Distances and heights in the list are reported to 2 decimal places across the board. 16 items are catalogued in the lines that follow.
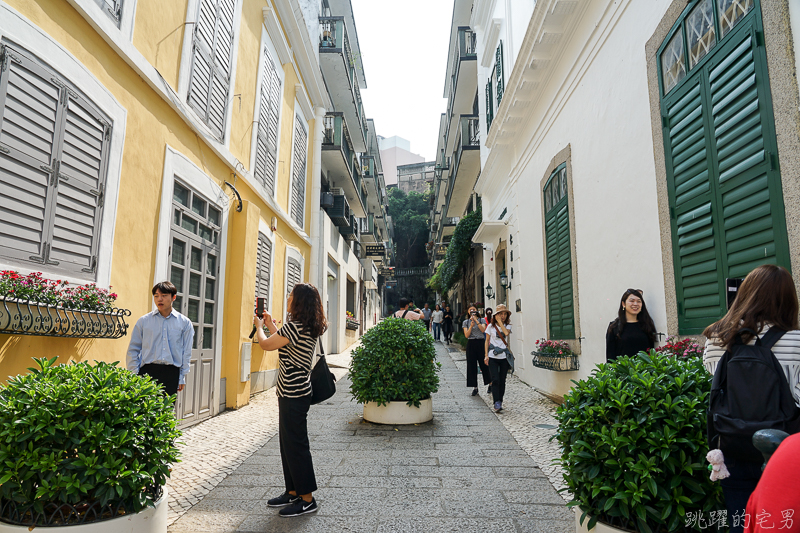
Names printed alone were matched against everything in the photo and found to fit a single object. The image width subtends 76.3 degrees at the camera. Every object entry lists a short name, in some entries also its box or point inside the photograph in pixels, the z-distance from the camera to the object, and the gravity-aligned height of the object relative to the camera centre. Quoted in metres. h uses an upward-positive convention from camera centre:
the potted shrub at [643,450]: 2.62 -0.58
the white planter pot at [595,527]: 2.81 -1.04
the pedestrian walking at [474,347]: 9.63 -0.12
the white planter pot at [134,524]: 2.79 -1.05
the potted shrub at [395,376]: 7.00 -0.49
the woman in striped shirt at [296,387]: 3.89 -0.37
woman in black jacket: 5.18 +0.12
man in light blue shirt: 4.80 -0.06
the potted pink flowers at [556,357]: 7.59 -0.24
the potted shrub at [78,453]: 2.77 -0.64
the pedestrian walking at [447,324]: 23.91 +0.76
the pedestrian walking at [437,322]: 24.51 +0.88
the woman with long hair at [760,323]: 2.18 +0.08
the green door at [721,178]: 3.52 +1.27
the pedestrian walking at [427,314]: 25.92 +1.37
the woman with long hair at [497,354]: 8.09 -0.22
